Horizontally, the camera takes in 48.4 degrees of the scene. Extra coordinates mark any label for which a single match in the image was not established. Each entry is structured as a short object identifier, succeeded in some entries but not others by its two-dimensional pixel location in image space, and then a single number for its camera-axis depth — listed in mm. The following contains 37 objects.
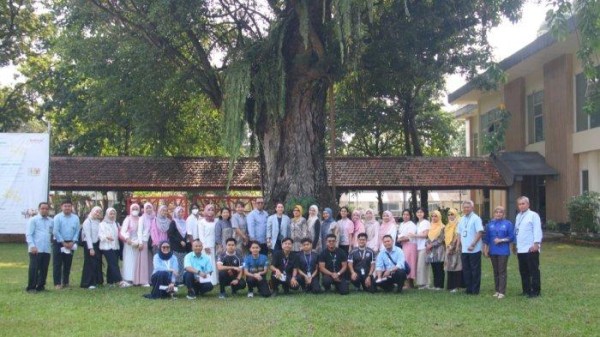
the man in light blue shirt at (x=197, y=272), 10703
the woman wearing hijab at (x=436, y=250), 11562
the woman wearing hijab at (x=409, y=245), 11820
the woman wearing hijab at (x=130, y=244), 12289
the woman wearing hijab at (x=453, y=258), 11188
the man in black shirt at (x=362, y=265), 11219
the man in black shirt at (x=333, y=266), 11102
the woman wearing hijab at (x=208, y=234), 12000
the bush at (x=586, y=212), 20828
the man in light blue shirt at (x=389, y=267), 11023
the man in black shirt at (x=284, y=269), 10961
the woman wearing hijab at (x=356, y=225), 12062
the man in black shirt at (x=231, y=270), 10883
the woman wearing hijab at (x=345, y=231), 12289
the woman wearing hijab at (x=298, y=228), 12023
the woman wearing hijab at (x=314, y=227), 12102
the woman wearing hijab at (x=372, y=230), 12005
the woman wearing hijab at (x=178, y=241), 11961
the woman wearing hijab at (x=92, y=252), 11906
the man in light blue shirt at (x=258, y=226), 12438
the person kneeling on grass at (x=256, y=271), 10836
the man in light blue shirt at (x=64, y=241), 11664
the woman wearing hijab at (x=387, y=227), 11872
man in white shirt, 10125
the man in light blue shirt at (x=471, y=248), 10719
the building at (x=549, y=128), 22656
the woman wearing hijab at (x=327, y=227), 12227
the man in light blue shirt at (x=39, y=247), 11211
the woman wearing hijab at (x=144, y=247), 12234
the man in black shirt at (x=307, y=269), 11047
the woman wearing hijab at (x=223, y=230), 12156
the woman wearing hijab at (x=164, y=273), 10523
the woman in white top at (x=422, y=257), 11710
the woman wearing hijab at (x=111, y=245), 12102
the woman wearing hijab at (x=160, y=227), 12156
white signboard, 12586
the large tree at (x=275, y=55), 15266
